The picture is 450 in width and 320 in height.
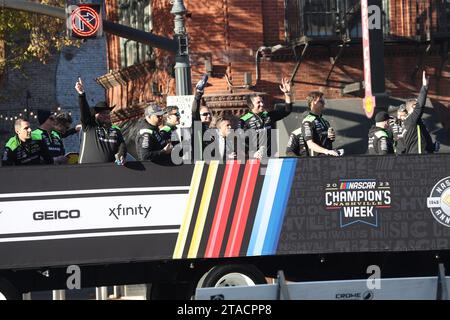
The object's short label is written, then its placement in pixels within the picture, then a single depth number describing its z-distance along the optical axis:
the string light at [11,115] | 35.78
